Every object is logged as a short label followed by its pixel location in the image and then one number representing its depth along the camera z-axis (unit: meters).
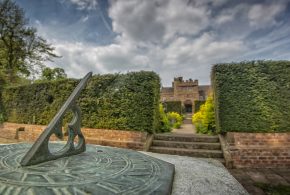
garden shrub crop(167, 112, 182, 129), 13.43
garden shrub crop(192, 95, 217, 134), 7.21
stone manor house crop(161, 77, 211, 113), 36.38
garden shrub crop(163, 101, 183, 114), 20.38
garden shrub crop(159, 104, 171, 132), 7.84
